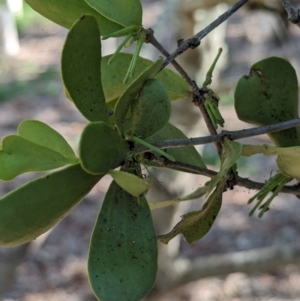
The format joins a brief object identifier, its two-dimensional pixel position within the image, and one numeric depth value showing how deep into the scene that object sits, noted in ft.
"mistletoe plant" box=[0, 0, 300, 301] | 1.56
